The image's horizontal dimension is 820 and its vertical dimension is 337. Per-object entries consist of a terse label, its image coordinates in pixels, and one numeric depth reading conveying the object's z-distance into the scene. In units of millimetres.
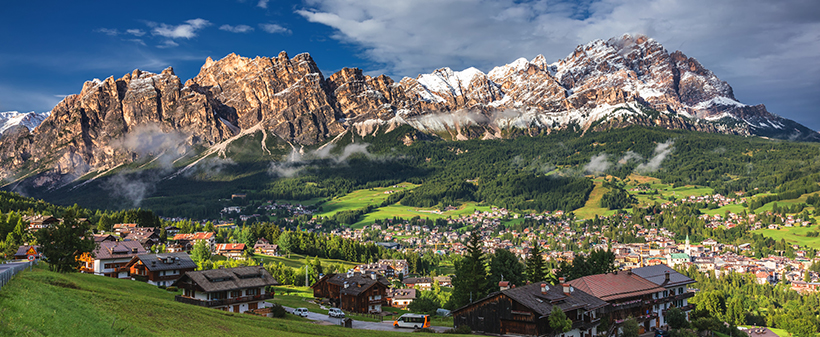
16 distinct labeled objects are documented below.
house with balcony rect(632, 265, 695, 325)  77938
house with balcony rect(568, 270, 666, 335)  68250
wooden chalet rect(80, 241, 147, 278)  89250
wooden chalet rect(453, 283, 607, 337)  57719
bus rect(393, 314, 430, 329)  67312
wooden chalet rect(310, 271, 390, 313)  93125
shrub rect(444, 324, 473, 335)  60944
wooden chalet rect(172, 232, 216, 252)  145125
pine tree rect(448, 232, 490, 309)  81875
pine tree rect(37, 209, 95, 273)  62094
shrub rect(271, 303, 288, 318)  63812
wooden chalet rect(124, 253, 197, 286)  84688
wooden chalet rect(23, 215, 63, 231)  135250
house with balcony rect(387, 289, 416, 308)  118062
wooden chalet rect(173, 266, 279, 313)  68312
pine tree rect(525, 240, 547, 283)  88875
